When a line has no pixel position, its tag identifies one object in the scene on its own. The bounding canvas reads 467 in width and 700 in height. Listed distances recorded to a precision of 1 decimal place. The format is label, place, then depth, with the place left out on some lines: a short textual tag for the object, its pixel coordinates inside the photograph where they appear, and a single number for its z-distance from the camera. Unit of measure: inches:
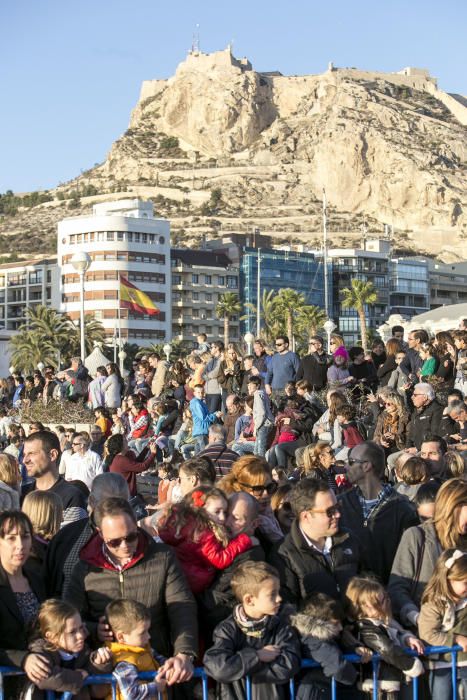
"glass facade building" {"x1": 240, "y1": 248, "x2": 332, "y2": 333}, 4559.5
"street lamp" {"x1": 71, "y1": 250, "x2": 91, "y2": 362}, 936.0
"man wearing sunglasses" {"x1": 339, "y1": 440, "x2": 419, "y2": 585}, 269.1
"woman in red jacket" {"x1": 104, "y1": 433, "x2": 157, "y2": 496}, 463.6
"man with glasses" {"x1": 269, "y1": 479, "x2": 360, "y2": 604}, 241.3
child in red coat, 235.9
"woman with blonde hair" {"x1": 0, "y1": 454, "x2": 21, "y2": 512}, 288.4
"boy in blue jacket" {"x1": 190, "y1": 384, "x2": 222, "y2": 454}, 617.6
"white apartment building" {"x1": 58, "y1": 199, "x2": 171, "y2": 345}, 4050.2
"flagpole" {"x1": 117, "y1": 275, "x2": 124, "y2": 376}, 3791.8
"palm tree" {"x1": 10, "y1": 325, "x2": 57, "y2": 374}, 3356.3
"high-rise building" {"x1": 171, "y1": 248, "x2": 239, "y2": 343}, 4439.0
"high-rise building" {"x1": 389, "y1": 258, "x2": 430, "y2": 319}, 4997.5
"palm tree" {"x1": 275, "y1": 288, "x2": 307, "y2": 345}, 3855.8
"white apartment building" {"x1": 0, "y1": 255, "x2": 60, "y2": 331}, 4429.1
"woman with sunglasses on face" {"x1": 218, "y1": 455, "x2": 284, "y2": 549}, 270.2
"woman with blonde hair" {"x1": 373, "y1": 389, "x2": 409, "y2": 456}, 441.4
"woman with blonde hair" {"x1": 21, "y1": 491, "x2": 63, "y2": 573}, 253.4
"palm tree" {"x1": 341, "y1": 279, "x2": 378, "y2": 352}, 3593.0
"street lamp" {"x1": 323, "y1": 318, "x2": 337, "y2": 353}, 1260.6
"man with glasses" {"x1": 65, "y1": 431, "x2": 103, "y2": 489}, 437.4
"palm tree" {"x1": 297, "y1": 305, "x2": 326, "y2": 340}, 3826.3
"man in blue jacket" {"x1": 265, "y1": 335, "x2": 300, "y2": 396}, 663.1
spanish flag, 2419.4
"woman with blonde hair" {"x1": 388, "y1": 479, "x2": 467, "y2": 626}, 249.9
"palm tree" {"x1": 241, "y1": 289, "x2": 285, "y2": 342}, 3902.6
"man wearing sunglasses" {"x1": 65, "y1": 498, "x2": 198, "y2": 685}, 222.8
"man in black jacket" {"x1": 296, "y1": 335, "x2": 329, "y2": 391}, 639.1
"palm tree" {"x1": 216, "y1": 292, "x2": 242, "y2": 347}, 4224.9
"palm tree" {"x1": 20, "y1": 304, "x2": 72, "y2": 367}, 3385.8
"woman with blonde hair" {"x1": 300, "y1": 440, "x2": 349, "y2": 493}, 331.0
